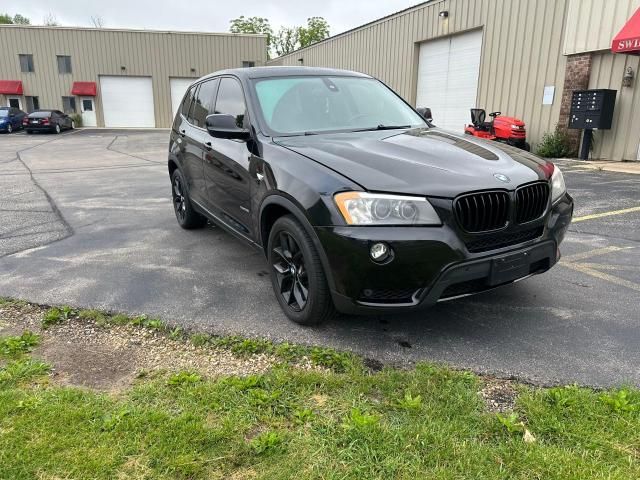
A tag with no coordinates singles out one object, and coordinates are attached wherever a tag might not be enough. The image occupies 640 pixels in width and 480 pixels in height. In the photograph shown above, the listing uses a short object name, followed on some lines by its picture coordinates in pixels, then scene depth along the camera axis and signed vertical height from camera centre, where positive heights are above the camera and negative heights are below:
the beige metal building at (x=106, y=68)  36.34 +2.46
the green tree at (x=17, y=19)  74.75 +12.48
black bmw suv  2.77 -0.55
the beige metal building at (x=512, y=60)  11.86 +1.49
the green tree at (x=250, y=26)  69.50 +10.85
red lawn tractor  13.48 -0.51
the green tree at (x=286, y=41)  69.75 +8.85
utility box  11.60 +0.06
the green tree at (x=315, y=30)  67.06 +10.01
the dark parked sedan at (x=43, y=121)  29.23 -1.16
